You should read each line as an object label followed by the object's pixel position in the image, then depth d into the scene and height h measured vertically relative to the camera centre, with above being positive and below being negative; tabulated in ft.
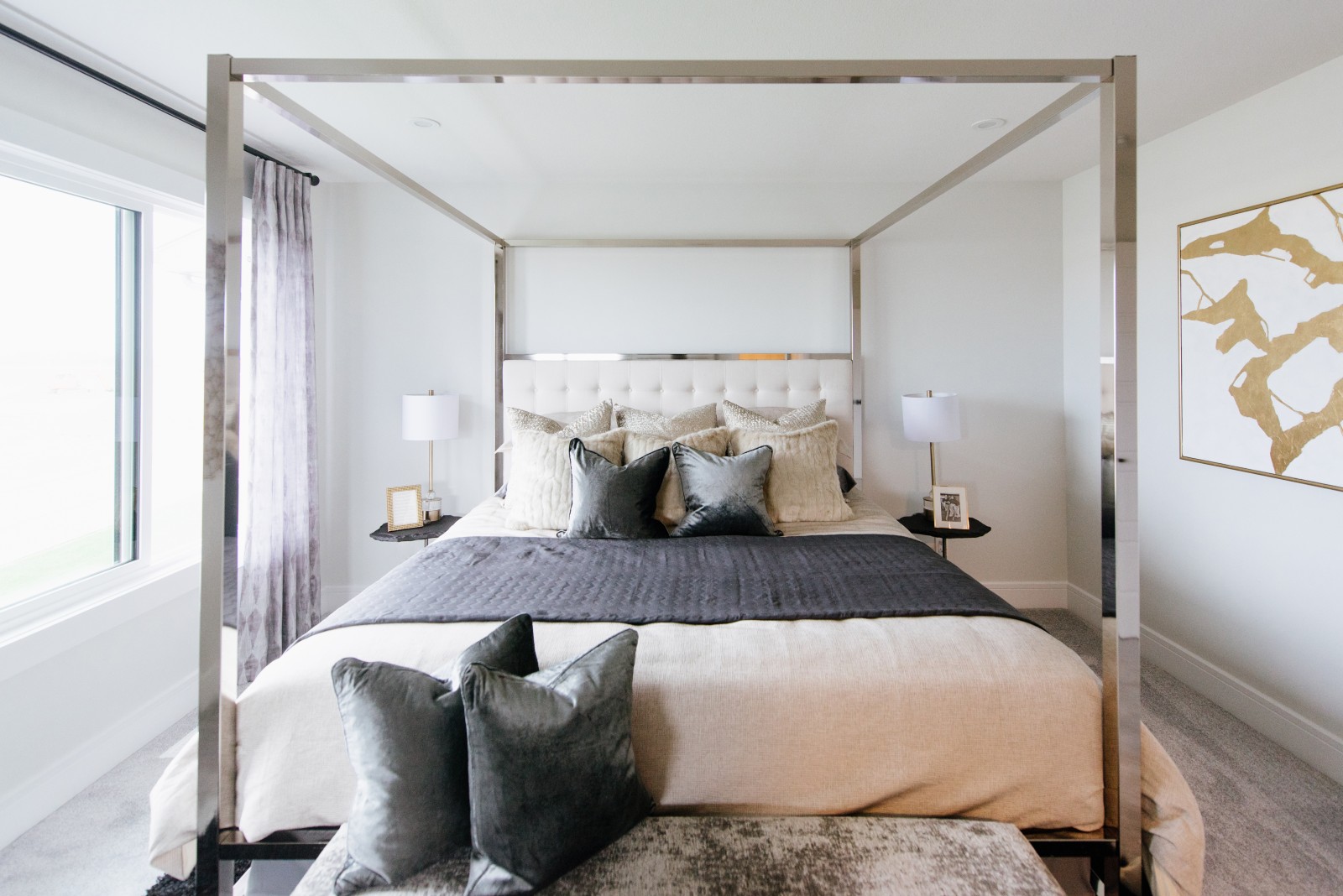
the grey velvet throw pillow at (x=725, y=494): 8.27 -0.52
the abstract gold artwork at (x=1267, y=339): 7.45 +1.34
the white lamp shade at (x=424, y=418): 11.04 +0.56
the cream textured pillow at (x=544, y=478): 8.66 -0.34
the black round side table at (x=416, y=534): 10.51 -1.26
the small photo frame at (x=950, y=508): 10.85 -0.90
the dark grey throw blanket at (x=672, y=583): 5.60 -1.21
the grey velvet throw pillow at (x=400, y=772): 3.80 -1.84
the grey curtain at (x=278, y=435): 9.89 +0.26
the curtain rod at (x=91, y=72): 6.68 +4.15
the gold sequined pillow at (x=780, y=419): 10.24 +0.51
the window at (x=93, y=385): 7.27 +0.82
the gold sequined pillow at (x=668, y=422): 10.09 +0.46
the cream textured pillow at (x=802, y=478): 8.91 -0.36
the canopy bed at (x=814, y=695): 4.58 -1.68
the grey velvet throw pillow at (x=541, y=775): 3.70 -1.82
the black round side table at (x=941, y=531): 10.65 -1.24
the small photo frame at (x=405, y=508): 10.94 -0.90
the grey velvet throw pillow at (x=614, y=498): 8.10 -0.56
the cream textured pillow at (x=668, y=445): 8.70 +0.03
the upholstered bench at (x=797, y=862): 3.72 -2.35
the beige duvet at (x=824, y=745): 4.59 -2.00
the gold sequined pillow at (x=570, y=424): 10.01 +0.44
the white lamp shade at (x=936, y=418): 10.80 +0.53
